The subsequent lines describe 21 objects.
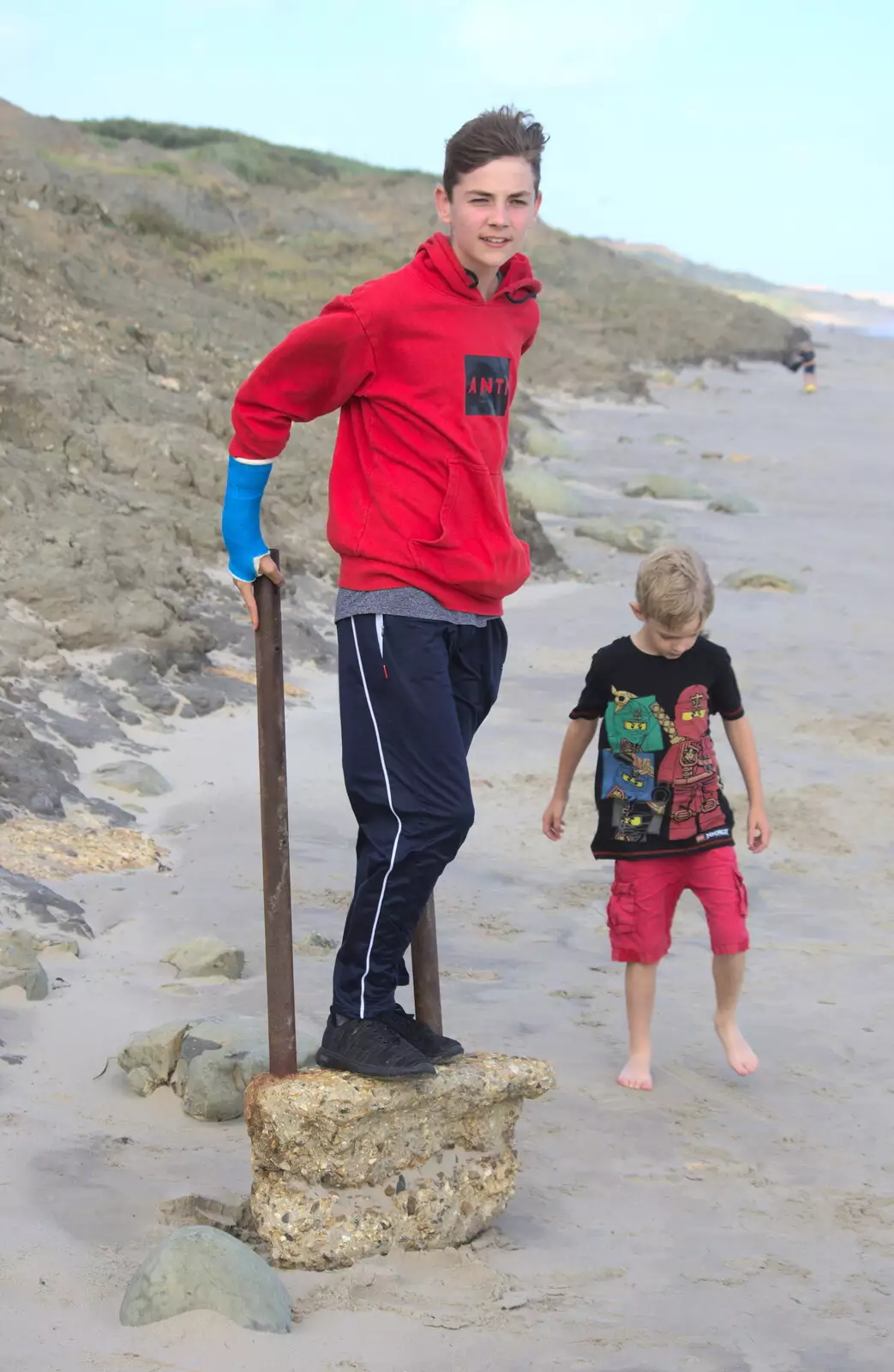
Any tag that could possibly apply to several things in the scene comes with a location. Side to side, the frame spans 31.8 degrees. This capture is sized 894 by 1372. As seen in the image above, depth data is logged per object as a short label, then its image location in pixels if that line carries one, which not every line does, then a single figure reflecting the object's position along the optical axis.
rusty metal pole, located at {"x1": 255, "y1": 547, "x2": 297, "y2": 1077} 2.85
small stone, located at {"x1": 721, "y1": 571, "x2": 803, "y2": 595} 10.25
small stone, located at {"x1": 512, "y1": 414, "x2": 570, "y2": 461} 15.89
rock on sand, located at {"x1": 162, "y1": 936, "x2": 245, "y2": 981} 4.07
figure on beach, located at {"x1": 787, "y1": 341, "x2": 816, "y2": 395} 26.59
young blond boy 3.74
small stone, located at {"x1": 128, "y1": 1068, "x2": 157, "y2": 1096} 3.39
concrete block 2.81
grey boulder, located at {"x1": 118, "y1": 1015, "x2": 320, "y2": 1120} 3.34
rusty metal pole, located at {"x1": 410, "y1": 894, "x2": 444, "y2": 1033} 3.15
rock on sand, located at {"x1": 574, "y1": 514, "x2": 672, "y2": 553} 11.64
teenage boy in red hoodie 2.84
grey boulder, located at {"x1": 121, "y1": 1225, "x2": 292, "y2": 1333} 2.48
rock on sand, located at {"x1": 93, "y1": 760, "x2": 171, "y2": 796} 5.56
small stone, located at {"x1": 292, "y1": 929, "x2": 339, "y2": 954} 4.37
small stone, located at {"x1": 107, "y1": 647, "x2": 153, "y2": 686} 6.56
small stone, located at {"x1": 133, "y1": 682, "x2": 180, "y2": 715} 6.43
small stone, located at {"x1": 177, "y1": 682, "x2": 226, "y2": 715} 6.57
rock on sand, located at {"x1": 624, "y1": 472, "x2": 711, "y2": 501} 14.16
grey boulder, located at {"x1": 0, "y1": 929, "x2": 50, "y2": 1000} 3.71
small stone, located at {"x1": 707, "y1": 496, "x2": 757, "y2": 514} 13.65
